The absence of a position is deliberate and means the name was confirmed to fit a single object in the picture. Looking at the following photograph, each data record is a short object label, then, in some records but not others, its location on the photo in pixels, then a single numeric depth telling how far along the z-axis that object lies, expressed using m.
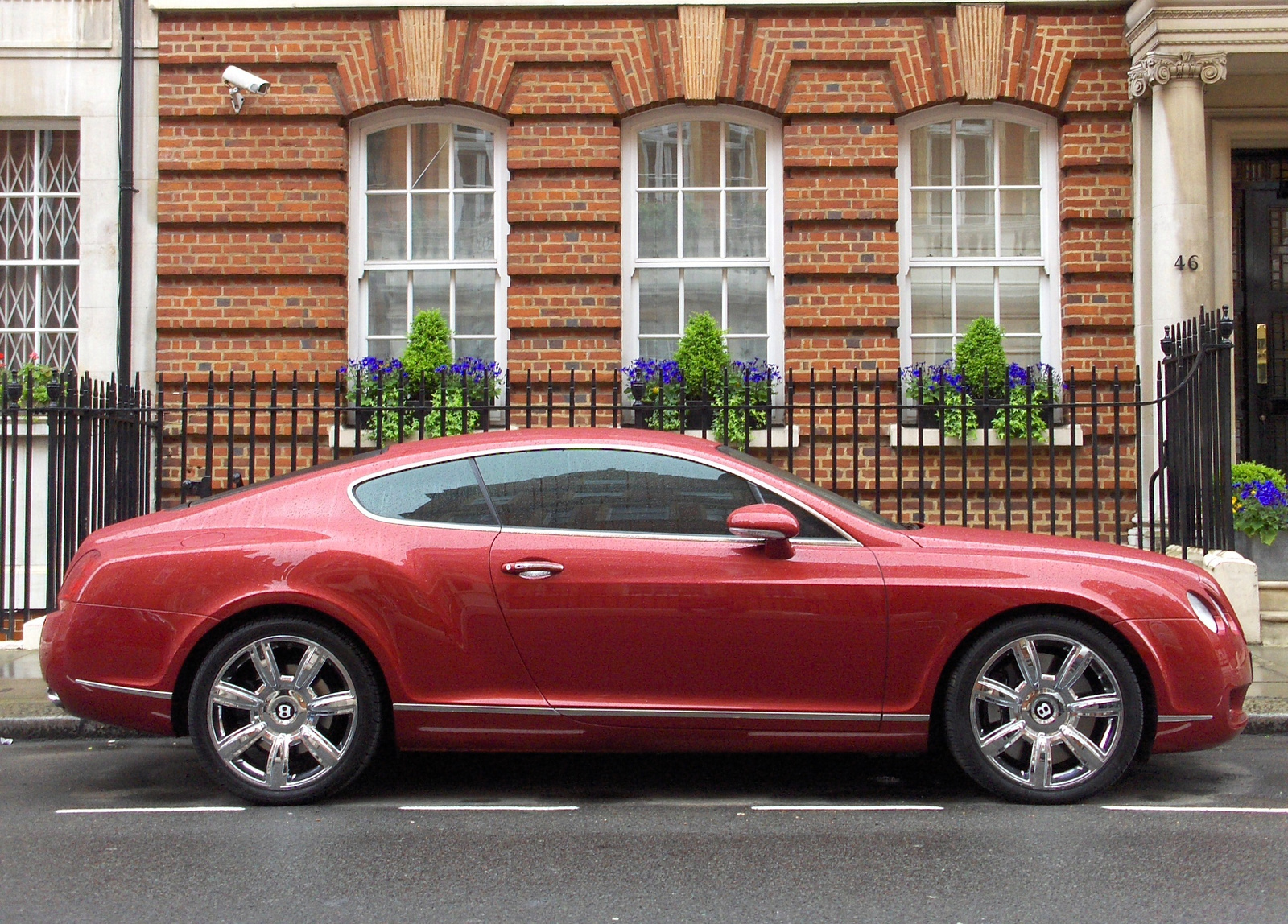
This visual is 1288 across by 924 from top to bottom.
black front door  11.55
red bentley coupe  5.38
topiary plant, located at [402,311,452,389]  11.14
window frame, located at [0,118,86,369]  11.65
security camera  11.00
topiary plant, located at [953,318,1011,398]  10.95
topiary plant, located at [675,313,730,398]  10.96
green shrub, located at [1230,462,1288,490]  9.77
